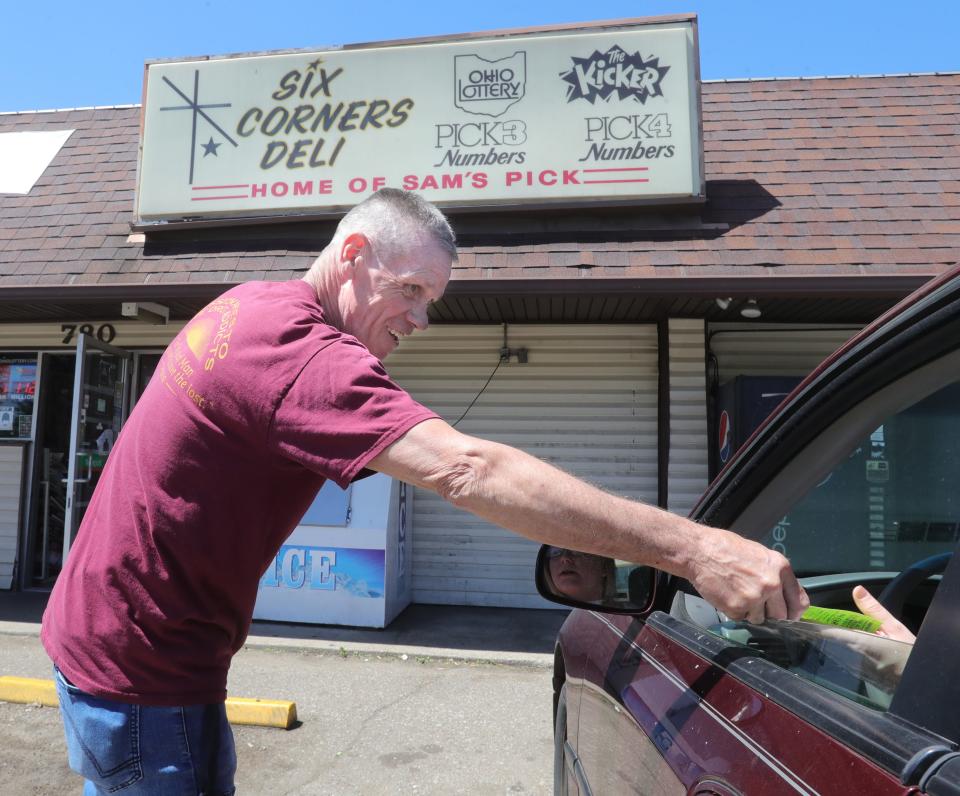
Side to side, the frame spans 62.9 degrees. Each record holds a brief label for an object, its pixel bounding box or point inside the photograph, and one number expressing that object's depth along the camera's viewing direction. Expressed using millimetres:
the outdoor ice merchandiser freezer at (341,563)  6770
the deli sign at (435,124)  6910
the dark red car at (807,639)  1033
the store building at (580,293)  6461
